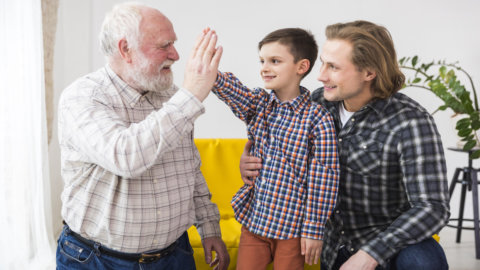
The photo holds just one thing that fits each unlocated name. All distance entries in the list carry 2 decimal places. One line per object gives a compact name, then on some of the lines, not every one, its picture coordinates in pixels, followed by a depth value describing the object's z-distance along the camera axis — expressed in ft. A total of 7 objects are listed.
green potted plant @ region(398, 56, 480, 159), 9.56
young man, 4.63
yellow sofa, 8.75
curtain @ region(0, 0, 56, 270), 7.71
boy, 5.03
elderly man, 3.98
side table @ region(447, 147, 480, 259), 10.57
